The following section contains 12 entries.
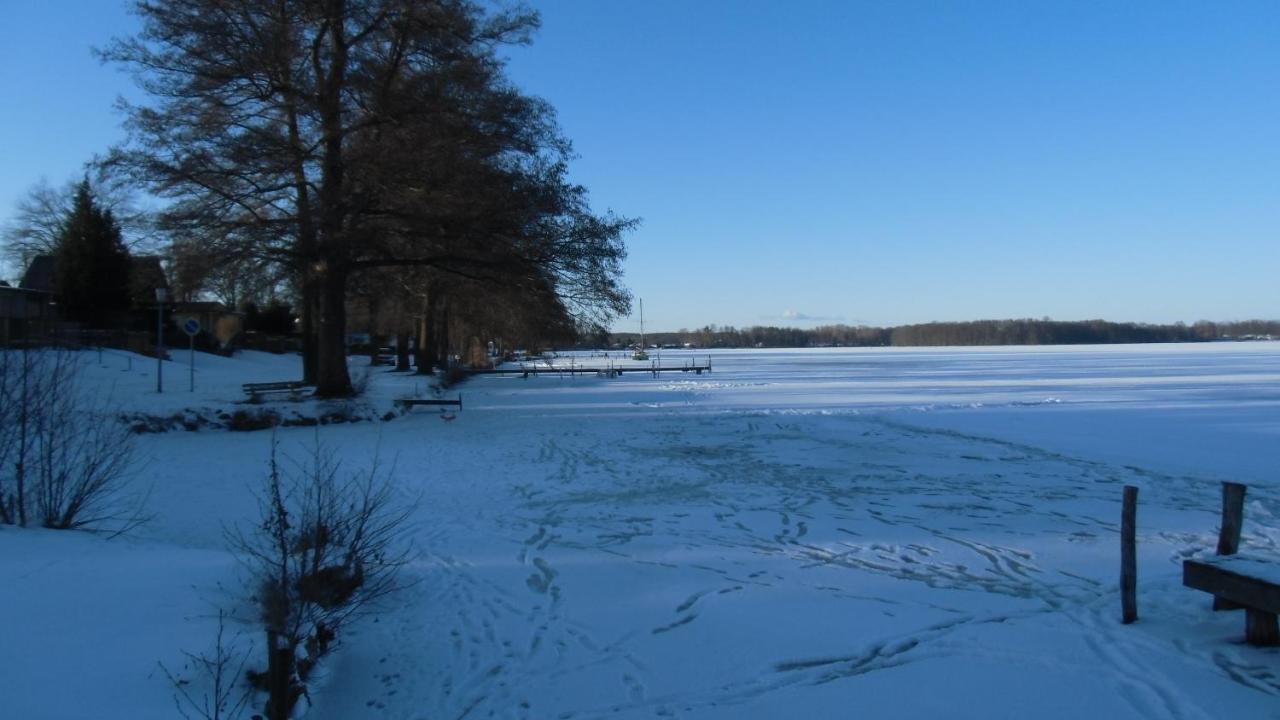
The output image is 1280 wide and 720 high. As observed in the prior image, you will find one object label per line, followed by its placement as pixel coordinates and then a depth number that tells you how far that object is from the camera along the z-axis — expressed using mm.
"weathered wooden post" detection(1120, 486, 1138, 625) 5668
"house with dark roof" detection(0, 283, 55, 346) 29438
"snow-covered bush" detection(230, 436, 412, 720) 4270
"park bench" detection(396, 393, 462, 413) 23286
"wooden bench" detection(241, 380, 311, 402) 20945
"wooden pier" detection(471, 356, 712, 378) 49381
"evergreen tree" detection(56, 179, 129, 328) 39031
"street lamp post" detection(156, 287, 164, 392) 20344
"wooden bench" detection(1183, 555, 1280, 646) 5035
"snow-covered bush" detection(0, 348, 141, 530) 6824
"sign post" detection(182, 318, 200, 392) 23891
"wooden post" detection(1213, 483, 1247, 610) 5836
